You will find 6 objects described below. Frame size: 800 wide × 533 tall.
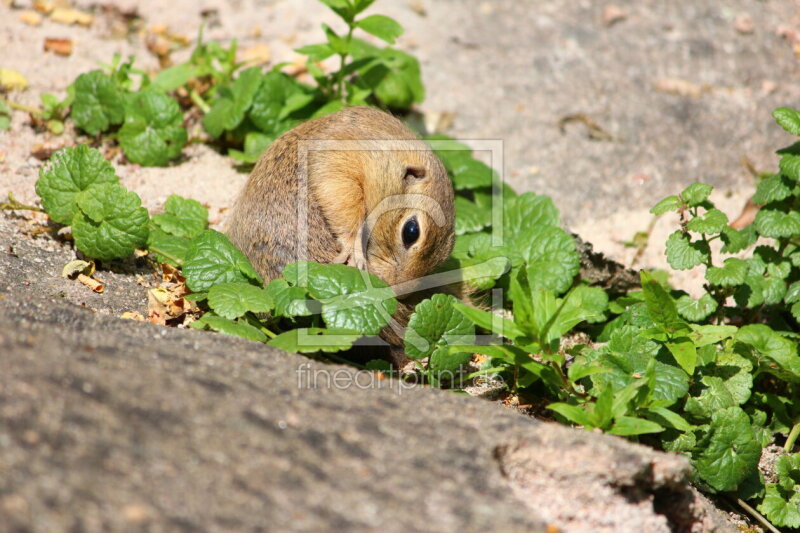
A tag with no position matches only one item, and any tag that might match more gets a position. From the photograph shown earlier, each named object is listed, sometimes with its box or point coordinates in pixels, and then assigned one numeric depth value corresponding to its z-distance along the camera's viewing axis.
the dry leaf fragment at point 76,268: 6.93
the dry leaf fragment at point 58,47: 10.52
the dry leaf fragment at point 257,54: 10.93
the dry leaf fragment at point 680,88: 11.21
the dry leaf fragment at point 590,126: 10.65
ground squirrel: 7.21
